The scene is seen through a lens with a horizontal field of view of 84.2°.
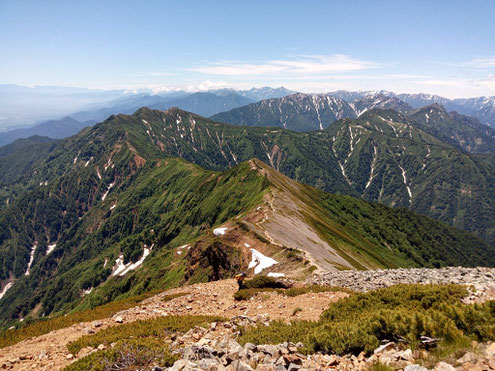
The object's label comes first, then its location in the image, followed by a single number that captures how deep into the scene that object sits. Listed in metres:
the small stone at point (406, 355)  10.77
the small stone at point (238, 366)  11.46
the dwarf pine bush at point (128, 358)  14.07
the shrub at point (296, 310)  23.60
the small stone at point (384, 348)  12.06
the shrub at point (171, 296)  33.62
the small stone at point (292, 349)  13.32
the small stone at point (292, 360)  12.05
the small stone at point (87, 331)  21.05
